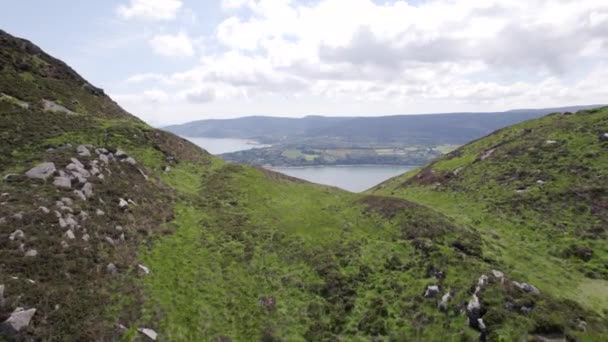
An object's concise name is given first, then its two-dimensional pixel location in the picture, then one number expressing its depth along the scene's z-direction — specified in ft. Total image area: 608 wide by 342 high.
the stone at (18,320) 43.24
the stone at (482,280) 66.03
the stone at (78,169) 87.16
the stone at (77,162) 90.65
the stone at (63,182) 79.15
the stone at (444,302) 63.46
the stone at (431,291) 67.77
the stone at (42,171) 79.51
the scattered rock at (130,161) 111.34
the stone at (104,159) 101.50
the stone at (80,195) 78.35
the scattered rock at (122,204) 84.88
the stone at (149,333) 53.01
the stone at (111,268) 62.54
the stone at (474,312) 58.39
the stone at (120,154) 111.24
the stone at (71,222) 67.82
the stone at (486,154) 180.22
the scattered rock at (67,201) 73.12
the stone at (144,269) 66.90
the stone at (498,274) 69.16
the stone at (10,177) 75.31
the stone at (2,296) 44.90
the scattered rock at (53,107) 138.41
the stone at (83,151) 98.26
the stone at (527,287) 66.26
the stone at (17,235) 57.31
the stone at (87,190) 81.19
